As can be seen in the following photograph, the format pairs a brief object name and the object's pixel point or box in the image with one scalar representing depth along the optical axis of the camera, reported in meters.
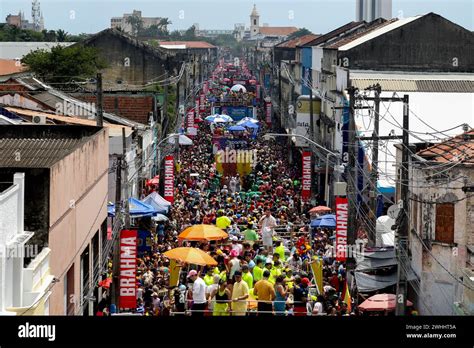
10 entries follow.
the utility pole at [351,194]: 26.19
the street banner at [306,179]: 43.06
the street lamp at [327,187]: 43.75
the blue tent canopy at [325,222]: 31.30
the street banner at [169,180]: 39.09
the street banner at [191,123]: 62.79
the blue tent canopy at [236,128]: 61.88
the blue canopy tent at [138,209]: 31.40
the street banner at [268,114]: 84.50
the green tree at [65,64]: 58.47
